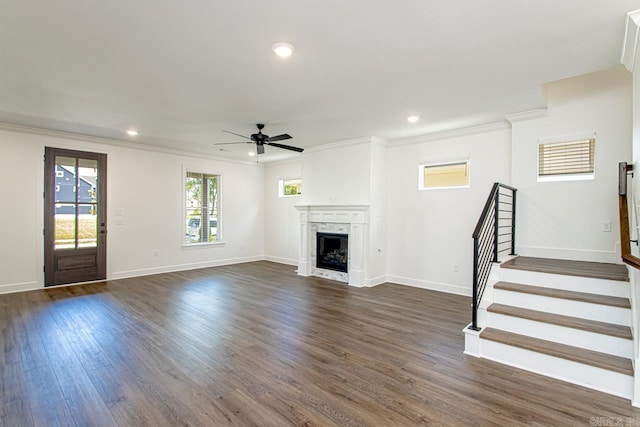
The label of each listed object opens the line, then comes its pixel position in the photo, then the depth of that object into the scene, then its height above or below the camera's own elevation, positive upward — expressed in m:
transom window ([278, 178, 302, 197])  8.25 +0.72
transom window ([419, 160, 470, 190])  5.35 +0.69
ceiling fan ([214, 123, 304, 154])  4.86 +1.15
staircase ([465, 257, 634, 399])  2.51 -0.97
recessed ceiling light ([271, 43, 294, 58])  2.61 +1.40
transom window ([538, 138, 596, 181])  4.03 +0.73
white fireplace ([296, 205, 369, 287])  5.89 -0.38
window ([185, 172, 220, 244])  7.55 +0.15
